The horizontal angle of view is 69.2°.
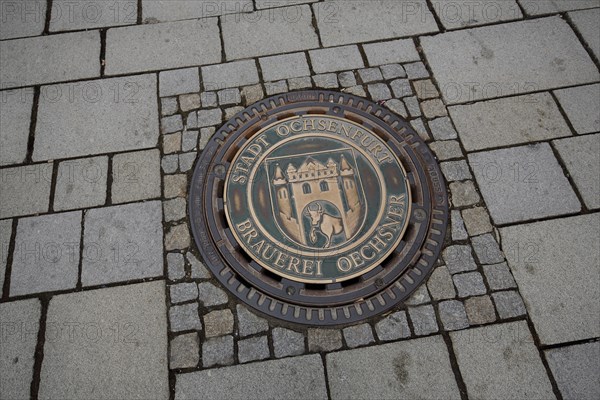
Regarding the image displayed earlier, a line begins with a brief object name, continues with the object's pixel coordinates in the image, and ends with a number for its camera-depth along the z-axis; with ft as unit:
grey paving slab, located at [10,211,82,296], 8.73
